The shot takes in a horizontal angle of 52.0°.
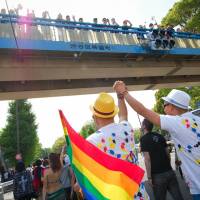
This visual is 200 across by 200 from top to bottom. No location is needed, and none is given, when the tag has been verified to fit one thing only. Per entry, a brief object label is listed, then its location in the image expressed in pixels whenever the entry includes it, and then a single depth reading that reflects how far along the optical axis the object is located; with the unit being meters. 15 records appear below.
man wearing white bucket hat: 1.82
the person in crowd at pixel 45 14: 9.40
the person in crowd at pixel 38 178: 5.76
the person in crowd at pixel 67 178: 3.94
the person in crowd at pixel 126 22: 11.18
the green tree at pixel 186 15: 16.19
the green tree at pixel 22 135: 31.56
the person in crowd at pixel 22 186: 5.47
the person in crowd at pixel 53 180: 3.64
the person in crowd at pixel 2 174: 15.77
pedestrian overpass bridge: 9.24
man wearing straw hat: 1.68
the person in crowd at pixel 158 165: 3.04
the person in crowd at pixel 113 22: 10.83
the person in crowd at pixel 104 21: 10.67
